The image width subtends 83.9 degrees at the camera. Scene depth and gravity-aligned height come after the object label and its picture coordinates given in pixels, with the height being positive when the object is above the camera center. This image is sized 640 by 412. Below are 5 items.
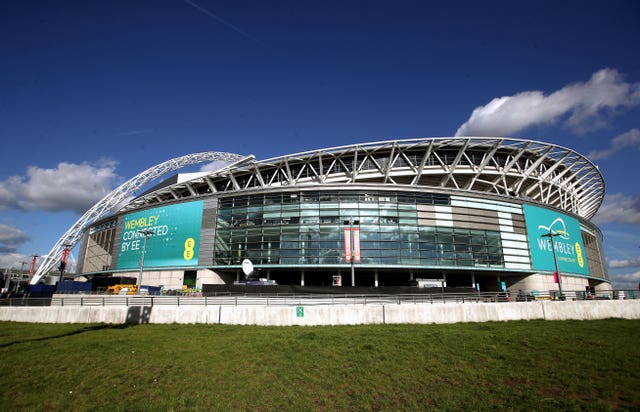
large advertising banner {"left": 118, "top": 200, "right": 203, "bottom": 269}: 56.88 +9.41
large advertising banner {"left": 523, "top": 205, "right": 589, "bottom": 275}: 54.97 +8.44
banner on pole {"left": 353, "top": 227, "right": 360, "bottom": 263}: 44.22 +5.94
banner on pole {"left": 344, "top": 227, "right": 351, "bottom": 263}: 40.31 +5.85
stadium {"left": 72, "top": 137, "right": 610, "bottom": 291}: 50.53 +10.68
